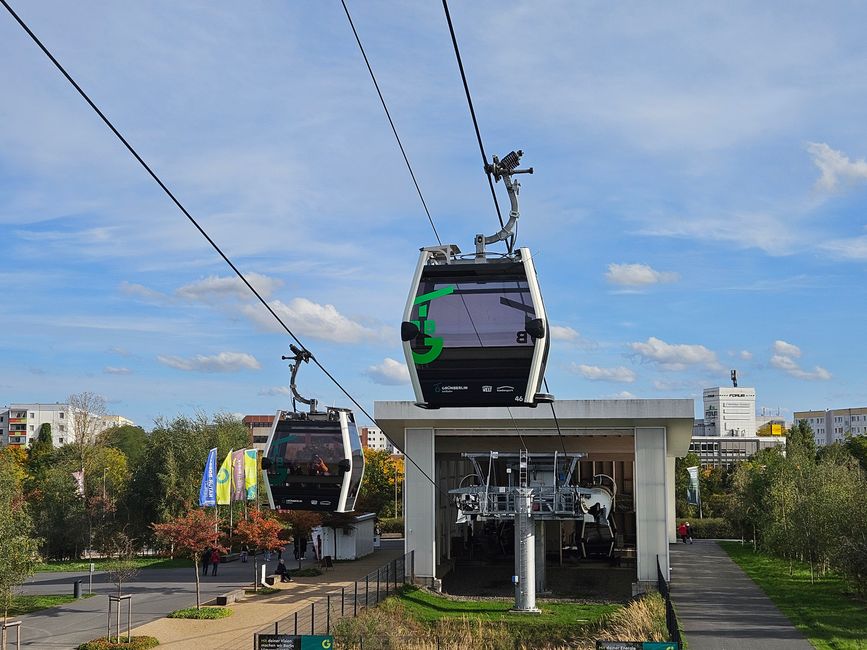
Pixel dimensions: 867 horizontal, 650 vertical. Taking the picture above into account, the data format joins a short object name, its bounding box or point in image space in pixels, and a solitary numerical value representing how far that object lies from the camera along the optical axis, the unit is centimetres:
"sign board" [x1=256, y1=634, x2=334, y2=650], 2086
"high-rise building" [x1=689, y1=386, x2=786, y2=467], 16170
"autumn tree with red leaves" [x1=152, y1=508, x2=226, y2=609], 3328
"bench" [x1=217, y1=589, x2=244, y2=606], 3350
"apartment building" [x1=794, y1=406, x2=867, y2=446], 19225
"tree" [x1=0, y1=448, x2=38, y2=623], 2742
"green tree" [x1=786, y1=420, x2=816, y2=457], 6360
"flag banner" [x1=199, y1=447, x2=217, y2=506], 3978
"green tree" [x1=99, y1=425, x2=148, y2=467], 11580
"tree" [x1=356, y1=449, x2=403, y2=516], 7600
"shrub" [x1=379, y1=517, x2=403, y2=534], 7469
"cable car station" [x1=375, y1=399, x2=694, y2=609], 3453
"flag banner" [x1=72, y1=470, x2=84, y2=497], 5664
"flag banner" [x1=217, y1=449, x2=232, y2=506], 4012
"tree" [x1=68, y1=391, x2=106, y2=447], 6956
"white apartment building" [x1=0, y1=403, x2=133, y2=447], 16725
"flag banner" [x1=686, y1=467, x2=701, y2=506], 6888
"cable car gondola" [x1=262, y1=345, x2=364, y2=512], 2070
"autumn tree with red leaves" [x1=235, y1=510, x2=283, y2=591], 3844
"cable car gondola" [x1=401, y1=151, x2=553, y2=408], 1302
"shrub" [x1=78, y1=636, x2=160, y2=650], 2541
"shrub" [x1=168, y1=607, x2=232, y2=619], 3102
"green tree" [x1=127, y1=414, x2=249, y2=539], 5753
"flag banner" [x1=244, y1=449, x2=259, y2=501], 4159
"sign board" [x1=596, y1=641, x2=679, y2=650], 1897
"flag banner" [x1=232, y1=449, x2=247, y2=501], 4097
